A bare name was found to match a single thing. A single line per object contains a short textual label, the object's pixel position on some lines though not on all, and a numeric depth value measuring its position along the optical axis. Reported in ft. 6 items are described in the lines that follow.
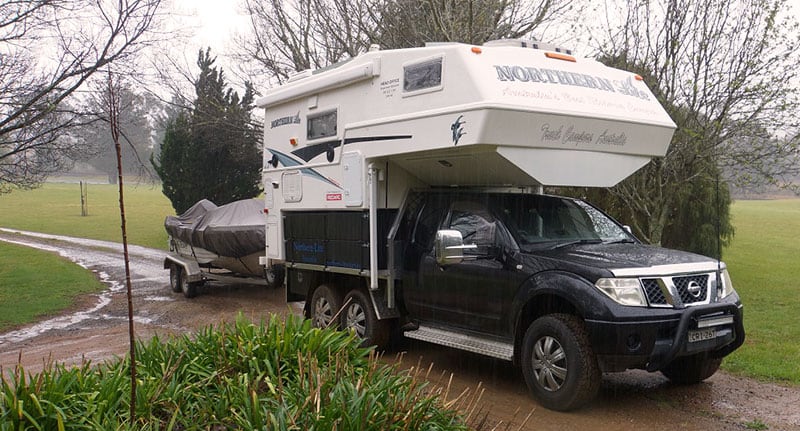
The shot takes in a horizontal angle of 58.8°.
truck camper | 19.83
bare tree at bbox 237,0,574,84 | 43.45
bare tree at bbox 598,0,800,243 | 35.50
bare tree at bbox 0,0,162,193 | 45.50
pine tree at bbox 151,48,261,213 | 78.48
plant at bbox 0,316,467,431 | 12.82
